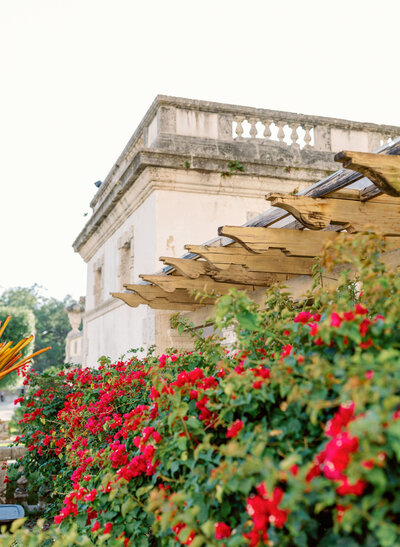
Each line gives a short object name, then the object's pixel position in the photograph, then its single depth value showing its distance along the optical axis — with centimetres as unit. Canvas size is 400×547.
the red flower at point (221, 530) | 172
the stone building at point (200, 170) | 797
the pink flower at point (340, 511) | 139
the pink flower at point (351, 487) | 131
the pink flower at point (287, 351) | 205
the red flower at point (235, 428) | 186
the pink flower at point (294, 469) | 143
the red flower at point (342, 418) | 140
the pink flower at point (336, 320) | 172
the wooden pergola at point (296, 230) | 277
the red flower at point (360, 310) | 180
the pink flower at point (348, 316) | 171
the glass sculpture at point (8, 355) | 348
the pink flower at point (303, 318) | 223
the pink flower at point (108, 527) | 243
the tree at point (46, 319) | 5578
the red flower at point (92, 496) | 267
